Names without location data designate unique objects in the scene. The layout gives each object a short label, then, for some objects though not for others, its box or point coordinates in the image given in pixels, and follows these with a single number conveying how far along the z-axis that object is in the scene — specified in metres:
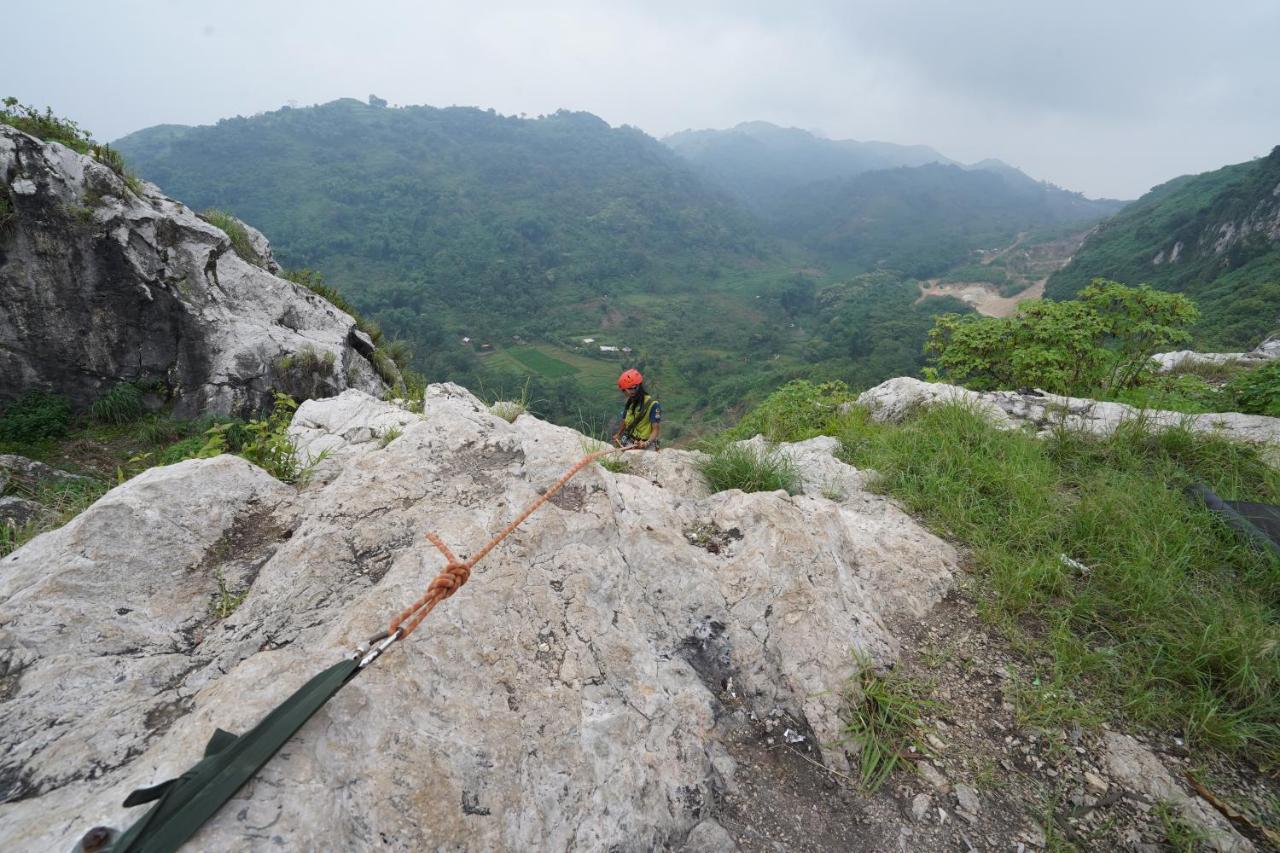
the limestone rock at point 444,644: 1.79
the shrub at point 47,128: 10.07
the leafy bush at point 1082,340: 7.80
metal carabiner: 2.01
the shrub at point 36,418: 8.96
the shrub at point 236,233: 12.90
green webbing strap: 1.42
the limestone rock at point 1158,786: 2.11
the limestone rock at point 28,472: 6.70
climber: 6.09
